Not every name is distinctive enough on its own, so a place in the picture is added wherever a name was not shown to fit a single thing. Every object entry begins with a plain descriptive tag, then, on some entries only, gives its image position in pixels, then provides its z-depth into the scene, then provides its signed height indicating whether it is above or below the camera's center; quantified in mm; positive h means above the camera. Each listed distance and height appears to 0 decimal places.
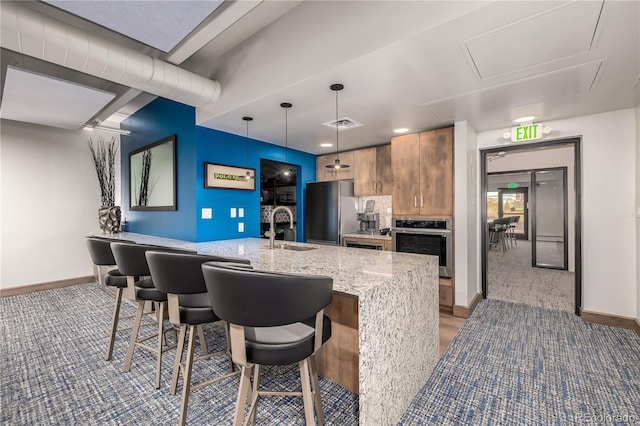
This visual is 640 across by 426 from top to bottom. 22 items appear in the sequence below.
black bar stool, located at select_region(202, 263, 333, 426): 1062 -391
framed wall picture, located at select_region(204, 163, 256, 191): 3371 +474
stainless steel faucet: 2701 -169
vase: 4367 -73
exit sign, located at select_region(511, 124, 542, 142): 3262 +957
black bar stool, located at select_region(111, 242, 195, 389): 1965 -435
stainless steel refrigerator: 4500 +39
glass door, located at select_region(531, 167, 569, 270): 5543 -155
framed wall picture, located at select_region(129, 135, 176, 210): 3696 +562
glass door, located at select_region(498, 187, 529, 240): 7421 +168
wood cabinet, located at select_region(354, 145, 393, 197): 4406 +679
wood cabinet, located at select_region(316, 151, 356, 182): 4742 +815
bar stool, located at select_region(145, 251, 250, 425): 1494 -410
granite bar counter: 1354 -611
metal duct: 1768 +1178
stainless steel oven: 3377 -319
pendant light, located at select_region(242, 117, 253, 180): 3104 +1068
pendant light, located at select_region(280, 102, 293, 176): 2711 +1059
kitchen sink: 2686 -336
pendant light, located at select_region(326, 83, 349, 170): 2268 +1046
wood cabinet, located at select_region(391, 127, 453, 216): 3418 +517
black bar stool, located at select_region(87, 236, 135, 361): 2395 -417
